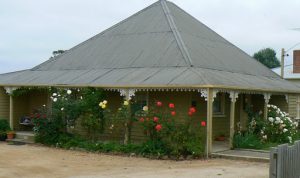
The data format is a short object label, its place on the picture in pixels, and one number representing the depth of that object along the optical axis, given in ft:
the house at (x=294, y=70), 113.59
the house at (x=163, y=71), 54.39
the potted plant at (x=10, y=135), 64.90
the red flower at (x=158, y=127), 48.32
